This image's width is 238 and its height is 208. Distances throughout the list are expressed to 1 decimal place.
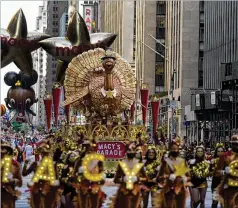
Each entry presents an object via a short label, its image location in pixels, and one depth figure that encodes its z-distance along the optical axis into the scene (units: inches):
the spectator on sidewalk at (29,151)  1578.5
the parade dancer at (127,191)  621.0
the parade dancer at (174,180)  639.1
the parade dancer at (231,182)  650.8
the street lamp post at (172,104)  2065.7
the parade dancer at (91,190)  636.1
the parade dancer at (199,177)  751.1
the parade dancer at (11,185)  608.4
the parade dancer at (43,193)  633.6
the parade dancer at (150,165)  751.1
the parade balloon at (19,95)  3437.5
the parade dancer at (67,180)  700.7
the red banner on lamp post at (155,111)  1290.6
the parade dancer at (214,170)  719.1
